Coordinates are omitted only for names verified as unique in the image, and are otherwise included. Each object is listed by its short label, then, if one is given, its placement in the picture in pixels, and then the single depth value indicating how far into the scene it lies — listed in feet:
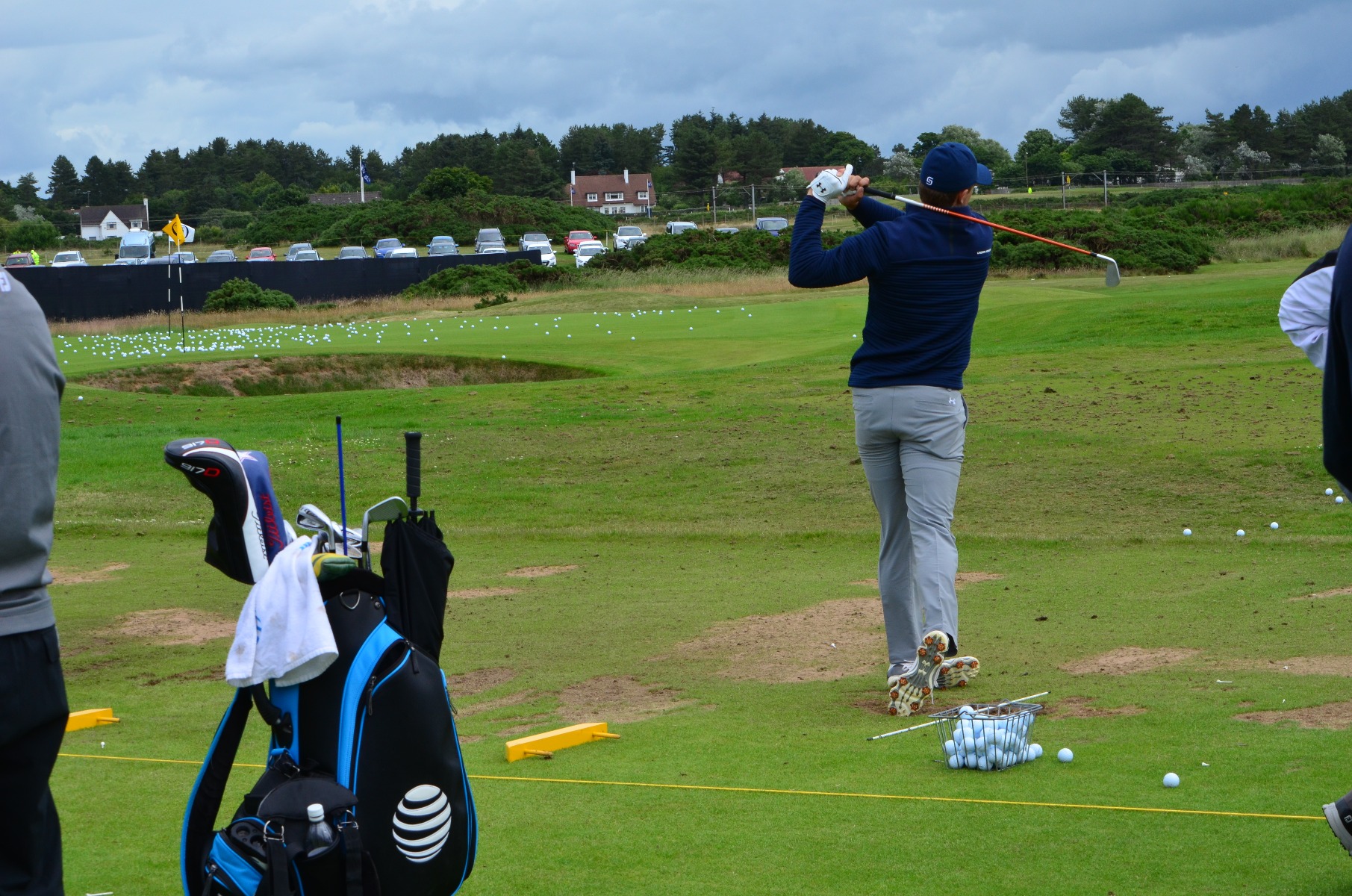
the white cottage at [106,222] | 398.42
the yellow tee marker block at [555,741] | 18.12
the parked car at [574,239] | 217.17
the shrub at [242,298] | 140.26
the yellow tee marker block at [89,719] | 20.94
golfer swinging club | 20.25
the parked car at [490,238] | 215.92
